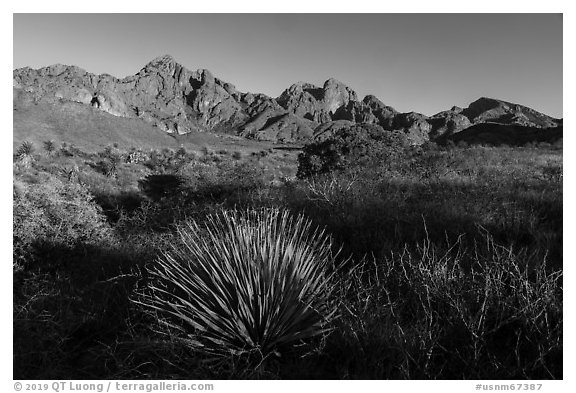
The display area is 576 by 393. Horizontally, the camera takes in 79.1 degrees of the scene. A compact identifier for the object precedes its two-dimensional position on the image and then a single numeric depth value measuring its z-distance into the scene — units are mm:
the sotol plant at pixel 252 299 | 2625
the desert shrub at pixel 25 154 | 15724
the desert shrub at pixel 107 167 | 18961
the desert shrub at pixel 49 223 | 6207
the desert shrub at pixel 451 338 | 2365
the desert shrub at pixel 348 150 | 16875
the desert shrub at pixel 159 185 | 16109
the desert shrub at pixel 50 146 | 23312
